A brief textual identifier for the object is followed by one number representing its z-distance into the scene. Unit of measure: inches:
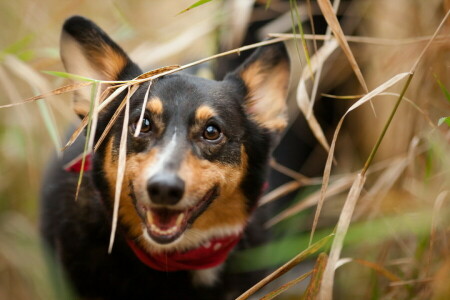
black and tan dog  93.5
